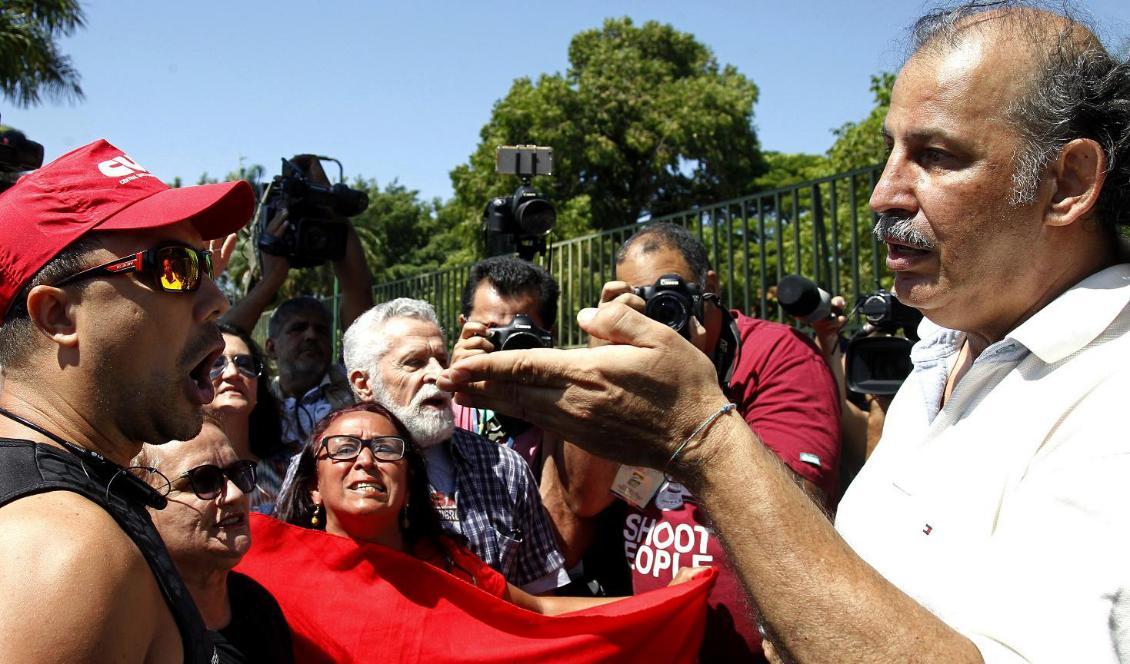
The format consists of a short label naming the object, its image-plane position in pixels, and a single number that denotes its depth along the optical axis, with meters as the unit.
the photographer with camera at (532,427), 3.74
